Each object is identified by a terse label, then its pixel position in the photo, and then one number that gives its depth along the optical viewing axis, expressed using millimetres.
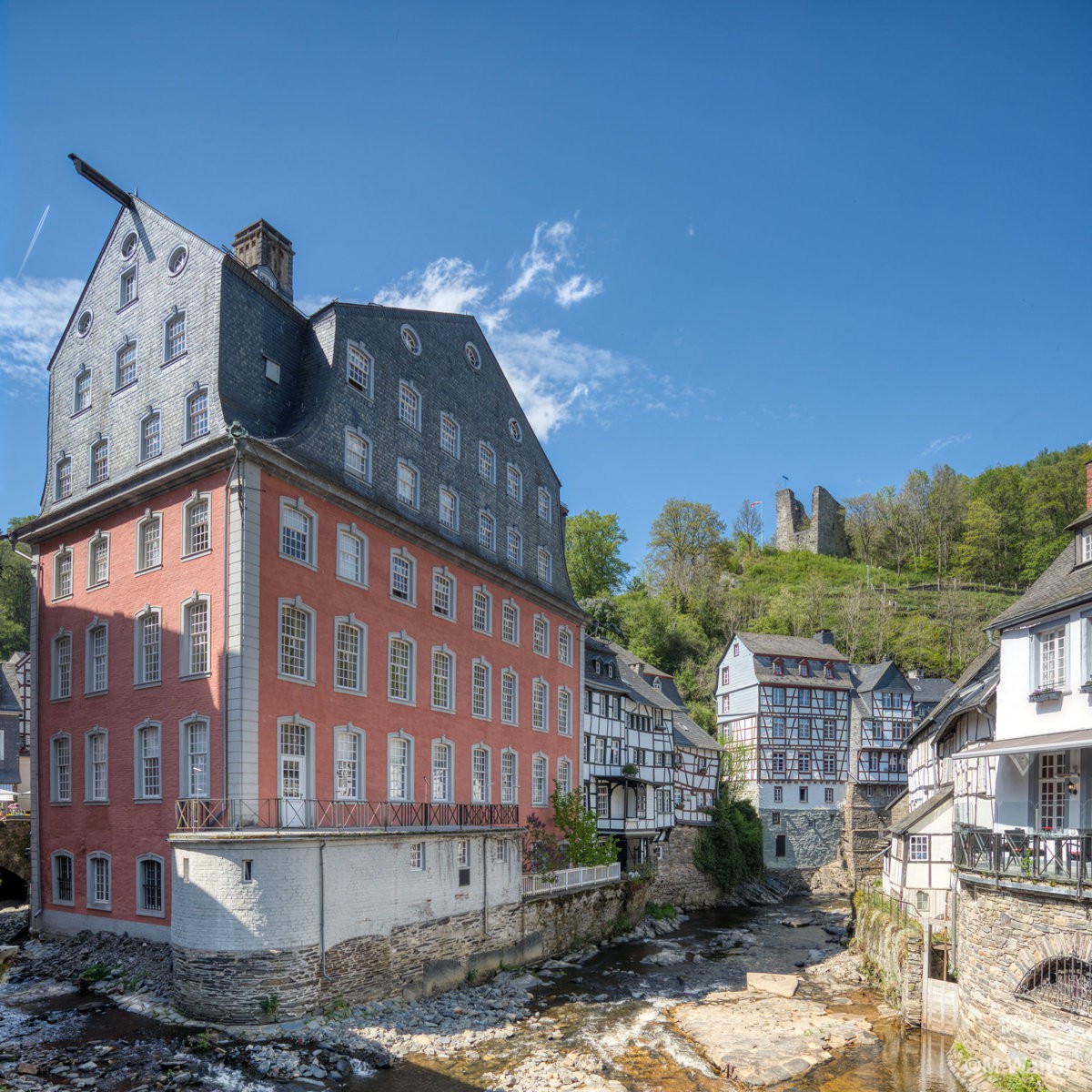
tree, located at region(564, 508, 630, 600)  71000
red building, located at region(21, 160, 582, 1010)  20047
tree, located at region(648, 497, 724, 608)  78688
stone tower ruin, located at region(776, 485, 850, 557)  89000
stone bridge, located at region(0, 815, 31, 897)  27047
